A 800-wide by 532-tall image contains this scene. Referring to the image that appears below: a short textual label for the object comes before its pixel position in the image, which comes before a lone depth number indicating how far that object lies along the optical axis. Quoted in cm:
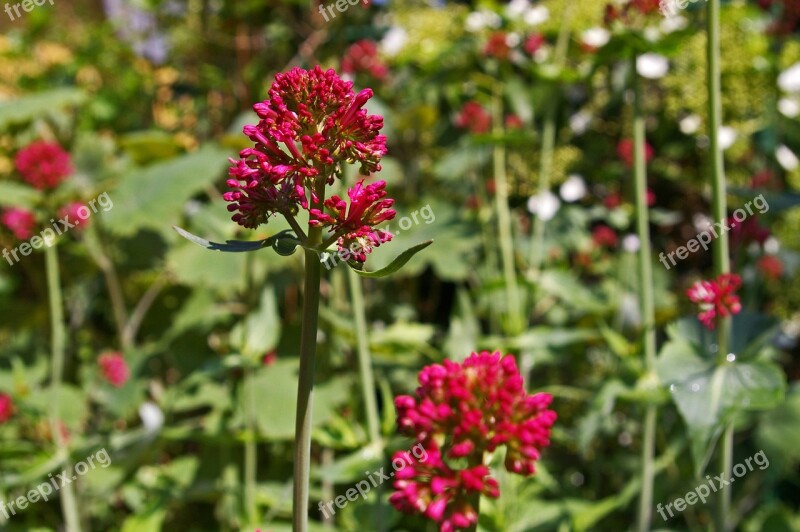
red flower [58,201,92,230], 201
